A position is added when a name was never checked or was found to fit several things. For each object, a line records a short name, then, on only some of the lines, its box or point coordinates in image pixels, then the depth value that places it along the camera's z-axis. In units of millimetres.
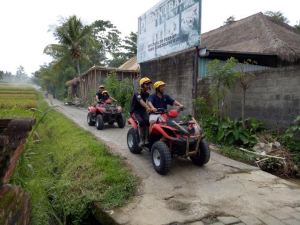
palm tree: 17643
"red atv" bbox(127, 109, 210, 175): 3847
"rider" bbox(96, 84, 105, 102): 7917
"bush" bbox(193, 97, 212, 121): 6618
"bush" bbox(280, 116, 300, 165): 4720
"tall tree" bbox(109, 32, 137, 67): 26492
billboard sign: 6958
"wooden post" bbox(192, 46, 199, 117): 6948
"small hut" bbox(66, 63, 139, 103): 15035
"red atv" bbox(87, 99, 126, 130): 7430
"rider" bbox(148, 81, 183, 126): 4374
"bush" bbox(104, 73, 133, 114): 9955
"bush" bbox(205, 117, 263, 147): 5346
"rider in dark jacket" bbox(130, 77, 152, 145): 4539
